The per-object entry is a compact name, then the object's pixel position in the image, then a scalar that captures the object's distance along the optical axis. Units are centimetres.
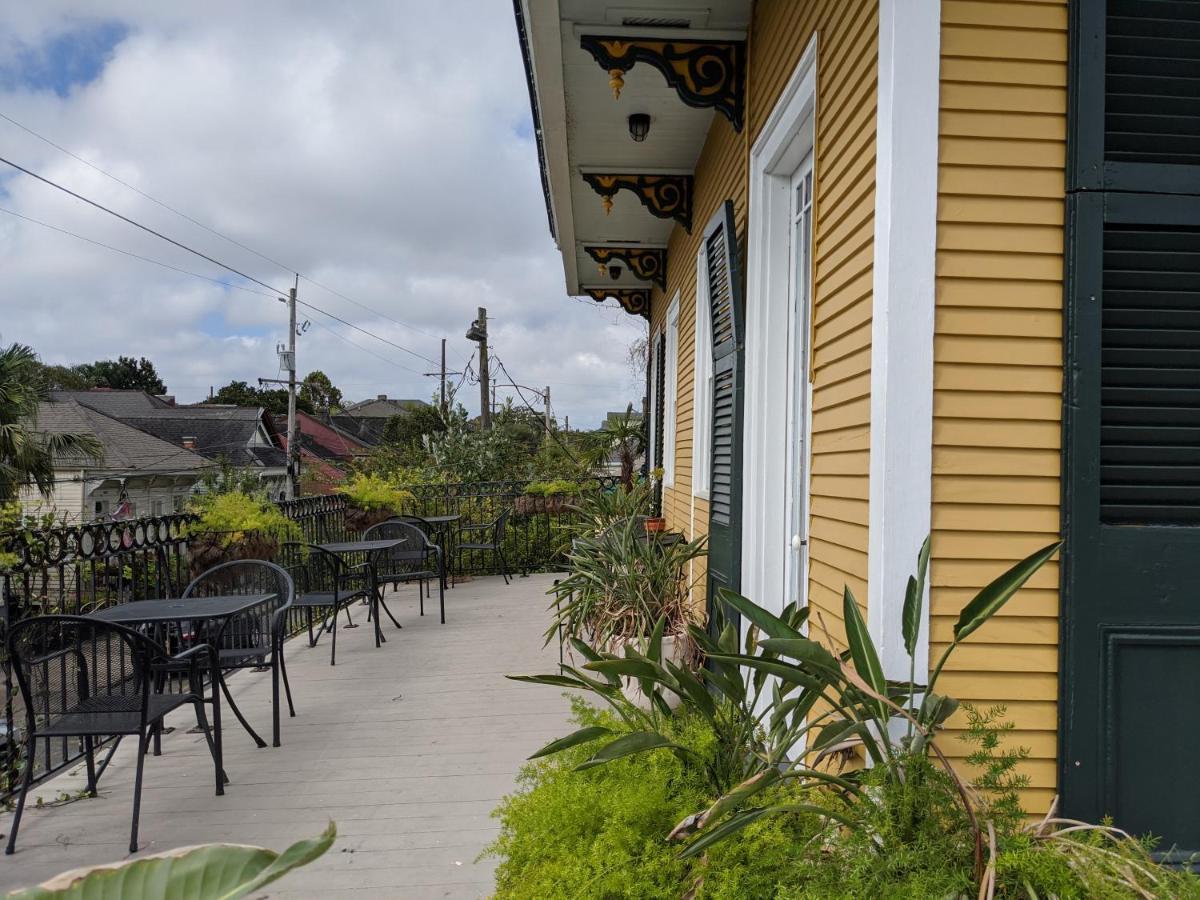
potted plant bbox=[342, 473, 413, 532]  825
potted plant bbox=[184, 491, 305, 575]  520
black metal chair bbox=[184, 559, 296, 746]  388
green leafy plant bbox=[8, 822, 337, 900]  84
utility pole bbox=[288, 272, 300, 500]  2194
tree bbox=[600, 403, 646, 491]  1170
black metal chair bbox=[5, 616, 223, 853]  282
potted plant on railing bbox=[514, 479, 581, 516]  1027
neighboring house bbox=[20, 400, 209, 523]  2594
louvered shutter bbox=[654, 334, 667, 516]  804
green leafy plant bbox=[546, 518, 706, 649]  427
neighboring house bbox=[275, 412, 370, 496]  4312
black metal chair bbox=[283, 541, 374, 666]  536
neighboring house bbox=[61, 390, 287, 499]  3459
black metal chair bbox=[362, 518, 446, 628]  655
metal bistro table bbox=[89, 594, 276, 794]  330
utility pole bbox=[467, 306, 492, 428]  2062
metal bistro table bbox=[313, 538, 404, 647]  585
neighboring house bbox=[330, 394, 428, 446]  5825
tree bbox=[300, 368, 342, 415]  5706
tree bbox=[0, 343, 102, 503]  1295
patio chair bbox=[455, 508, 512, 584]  860
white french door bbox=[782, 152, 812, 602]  329
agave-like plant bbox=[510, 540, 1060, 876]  163
